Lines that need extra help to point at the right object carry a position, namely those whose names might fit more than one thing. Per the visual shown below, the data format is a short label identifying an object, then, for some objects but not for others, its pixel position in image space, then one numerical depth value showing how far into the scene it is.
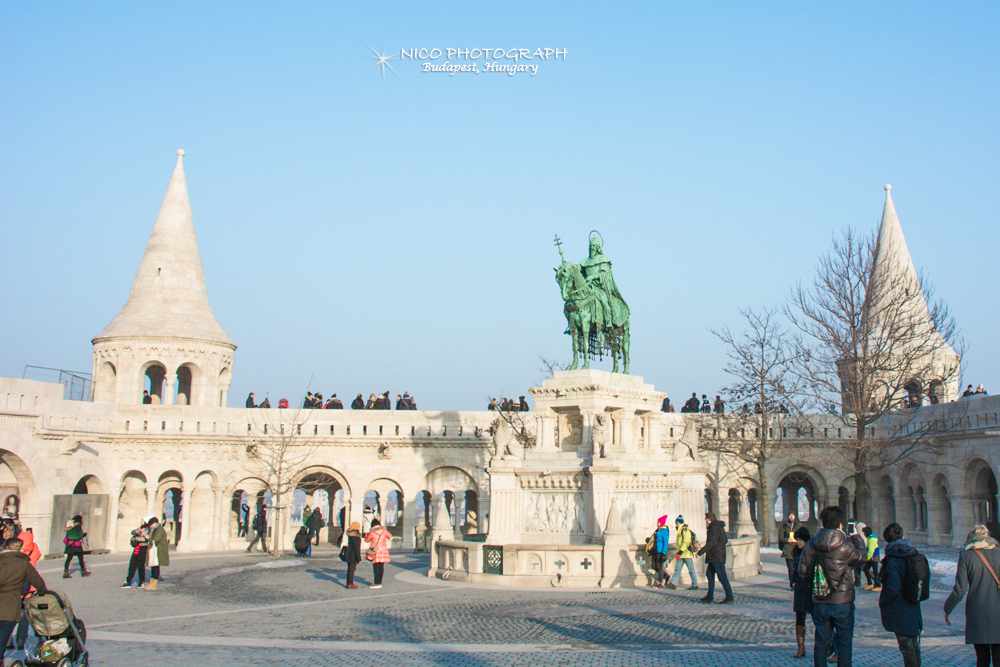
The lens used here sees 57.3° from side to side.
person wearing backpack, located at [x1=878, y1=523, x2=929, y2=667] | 6.54
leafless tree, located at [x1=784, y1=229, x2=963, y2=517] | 22.45
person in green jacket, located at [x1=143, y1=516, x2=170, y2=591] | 14.33
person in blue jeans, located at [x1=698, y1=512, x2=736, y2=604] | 11.70
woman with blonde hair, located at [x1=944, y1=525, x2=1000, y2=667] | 6.08
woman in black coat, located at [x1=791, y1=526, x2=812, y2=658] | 7.86
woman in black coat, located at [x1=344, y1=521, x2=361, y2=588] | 14.01
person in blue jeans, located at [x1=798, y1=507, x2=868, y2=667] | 6.42
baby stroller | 6.68
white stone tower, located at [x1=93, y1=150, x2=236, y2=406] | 28.17
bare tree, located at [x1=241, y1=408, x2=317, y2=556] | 27.09
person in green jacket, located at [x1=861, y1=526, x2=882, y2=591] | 13.48
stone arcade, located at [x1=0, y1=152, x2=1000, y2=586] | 16.41
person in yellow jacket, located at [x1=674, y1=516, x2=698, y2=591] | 12.84
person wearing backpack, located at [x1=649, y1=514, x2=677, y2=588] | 13.09
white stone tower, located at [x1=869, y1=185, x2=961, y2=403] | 23.31
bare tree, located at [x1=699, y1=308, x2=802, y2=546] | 27.06
